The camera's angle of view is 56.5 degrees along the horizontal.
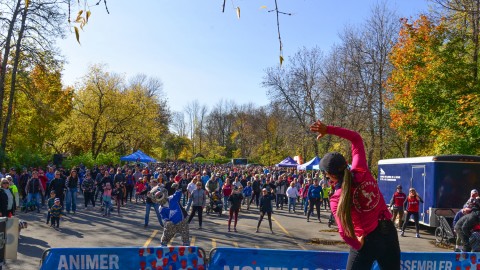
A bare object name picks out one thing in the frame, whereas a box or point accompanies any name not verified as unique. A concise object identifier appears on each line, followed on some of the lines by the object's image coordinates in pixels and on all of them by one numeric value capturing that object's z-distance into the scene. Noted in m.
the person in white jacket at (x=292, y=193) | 22.64
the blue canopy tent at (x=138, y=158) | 33.12
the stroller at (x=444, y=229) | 13.98
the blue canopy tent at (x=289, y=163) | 36.33
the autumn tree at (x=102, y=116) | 41.12
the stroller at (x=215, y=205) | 20.16
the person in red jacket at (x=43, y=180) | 19.97
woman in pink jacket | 3.30
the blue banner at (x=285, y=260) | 5.93
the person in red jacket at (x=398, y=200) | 16.06
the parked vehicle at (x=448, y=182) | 14.95
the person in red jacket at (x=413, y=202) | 15.23
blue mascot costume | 9.76
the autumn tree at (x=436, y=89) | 20.69
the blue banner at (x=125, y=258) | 5.77
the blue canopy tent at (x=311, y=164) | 28.65
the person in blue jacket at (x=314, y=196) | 19.12
